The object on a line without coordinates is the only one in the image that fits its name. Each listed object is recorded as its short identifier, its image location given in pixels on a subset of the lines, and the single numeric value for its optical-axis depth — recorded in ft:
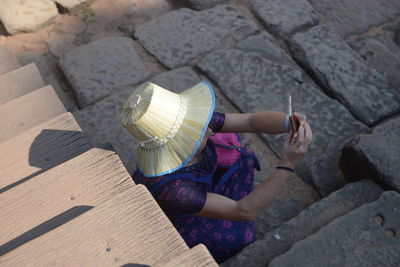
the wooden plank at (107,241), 4.03
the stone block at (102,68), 9.70
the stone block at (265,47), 10.10
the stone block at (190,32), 10.40
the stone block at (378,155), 7.01
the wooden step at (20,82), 7.84
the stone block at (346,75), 9.20
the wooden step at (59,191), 4.76
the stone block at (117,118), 8.78
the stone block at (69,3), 11.20
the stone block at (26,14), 10.84
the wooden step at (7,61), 8.99
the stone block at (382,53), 10.16
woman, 5.60
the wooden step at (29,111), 6.57
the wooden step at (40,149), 5.60
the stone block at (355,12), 11.28
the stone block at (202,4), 11.35
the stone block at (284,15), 10.78
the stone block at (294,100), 8.38
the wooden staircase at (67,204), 4.06
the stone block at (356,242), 5.98
